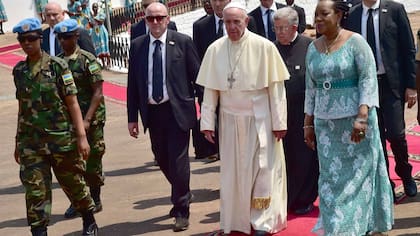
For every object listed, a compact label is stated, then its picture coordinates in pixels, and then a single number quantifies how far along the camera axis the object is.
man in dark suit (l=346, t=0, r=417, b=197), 7.39
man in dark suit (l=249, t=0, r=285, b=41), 9.01
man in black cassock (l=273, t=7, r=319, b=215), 7.54
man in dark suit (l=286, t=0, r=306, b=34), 9.70
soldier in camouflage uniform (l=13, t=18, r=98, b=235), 6.66
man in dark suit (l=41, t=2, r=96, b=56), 8.48
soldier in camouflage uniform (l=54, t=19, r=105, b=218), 7.61
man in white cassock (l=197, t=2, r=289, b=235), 6.78
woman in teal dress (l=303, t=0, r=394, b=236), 6.16
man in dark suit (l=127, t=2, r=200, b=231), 7.42
